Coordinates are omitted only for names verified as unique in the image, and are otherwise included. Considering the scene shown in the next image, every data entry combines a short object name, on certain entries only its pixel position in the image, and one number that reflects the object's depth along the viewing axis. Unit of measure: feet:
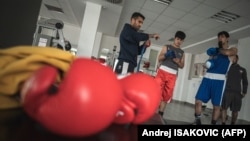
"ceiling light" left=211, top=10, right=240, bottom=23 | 17.35
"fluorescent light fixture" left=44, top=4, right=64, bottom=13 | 24.96
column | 20.31
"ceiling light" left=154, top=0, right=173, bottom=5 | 17.13
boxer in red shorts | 9.27
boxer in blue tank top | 8.94
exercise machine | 10.96
